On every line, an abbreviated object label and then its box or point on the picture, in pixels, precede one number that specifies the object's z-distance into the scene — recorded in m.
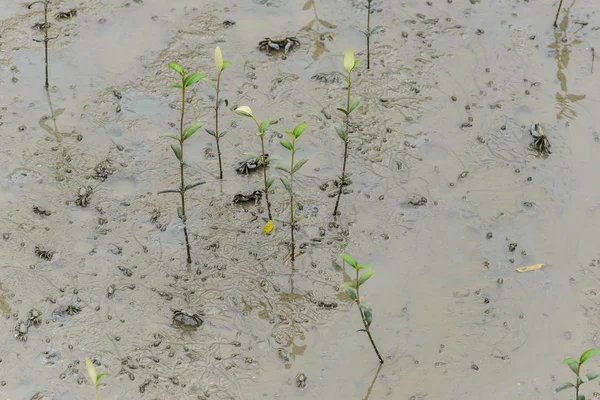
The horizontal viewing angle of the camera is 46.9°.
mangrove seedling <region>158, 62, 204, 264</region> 4.33
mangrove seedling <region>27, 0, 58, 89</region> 5.80
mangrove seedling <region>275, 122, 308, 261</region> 4.52
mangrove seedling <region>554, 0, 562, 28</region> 6.53
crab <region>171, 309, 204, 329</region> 4.50
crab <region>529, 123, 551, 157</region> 5.59
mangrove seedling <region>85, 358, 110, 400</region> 3.46
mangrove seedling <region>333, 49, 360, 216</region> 4.51
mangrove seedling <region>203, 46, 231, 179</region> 4.65
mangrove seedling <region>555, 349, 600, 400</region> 3.70
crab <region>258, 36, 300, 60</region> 6.31
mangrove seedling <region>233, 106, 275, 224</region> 4.33
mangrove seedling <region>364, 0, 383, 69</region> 5.97
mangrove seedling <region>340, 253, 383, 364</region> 4.02
